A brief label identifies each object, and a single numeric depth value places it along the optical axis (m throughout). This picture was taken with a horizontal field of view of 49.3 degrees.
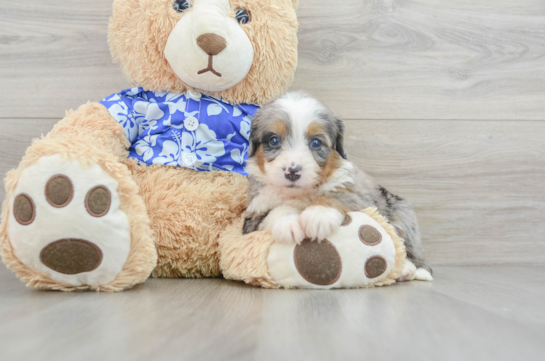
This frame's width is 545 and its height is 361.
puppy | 0.55
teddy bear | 0.51
